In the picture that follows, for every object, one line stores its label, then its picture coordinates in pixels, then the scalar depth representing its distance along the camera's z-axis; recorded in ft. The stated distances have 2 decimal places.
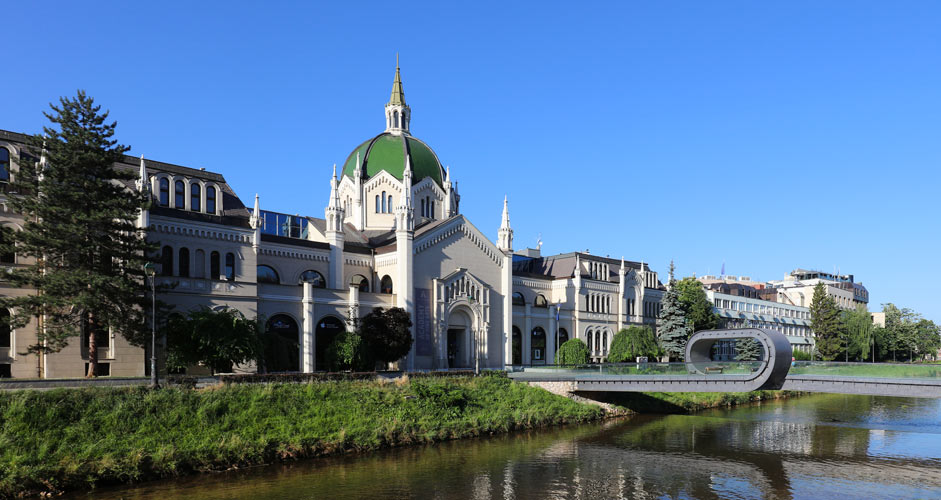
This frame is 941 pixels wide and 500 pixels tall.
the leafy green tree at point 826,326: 360.69
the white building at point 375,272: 169.17
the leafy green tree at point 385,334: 184.24
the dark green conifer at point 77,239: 130.41
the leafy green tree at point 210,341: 148.05
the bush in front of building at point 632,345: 252.83
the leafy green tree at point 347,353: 173.47
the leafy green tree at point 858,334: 358.80
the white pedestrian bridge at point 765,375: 128.77
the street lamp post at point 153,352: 118.73
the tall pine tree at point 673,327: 271.90
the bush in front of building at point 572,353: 235.69
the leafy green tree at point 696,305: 291.79
